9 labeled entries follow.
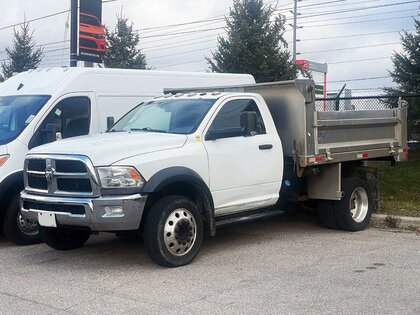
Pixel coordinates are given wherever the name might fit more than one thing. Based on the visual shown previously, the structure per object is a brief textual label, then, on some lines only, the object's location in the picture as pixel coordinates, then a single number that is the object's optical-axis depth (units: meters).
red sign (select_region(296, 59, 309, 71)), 20.92
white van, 8.46
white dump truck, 6.66
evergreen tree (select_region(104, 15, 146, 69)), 22.88
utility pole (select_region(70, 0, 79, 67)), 16.20
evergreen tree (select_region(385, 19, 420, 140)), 16.91
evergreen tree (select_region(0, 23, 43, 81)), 27.89
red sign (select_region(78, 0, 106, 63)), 16.39
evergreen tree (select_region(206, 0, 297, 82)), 18.86
